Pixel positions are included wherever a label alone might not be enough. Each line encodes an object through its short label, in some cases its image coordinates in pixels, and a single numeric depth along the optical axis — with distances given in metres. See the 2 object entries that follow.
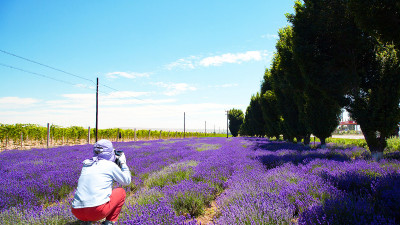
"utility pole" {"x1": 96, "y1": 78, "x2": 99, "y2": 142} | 19.98
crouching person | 2.45
